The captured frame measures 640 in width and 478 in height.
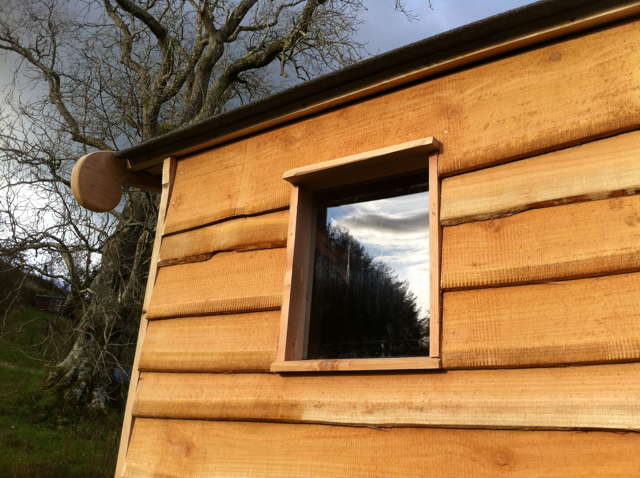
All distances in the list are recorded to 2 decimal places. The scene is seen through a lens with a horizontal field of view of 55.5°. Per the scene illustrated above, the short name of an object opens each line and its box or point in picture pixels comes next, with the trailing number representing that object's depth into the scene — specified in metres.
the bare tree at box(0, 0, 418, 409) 8.46
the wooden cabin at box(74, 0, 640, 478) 2.24
